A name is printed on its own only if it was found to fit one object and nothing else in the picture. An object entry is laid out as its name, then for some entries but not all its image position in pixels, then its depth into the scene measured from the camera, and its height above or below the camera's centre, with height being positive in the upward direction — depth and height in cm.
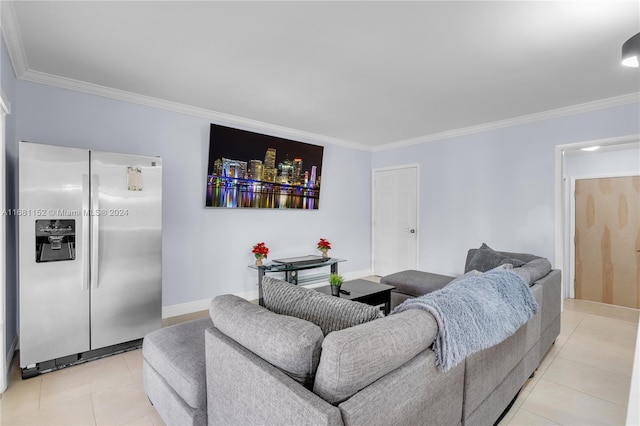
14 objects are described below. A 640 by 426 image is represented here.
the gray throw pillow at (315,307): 132 -42
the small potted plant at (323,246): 464 -49
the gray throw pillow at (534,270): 225 -45
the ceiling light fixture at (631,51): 193 +101
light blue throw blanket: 131 -49
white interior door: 516 -13
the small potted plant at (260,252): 398 -50
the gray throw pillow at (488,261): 277 -44
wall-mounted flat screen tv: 384 +56
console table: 388 -68
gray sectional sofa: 99 -58
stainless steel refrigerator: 234 -32
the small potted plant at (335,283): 284 -64
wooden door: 398 -38
